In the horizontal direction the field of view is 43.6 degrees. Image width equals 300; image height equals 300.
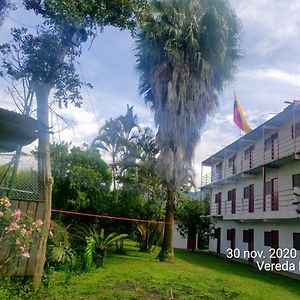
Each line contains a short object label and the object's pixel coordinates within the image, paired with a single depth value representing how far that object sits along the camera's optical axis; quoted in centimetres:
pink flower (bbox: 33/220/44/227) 674
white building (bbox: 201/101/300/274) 1791
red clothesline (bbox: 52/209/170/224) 1909
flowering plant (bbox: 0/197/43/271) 619
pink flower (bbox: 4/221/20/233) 609
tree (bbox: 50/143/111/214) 1850
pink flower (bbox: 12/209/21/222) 618
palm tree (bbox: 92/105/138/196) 2328
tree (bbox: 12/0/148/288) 584
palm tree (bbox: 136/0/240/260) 1694
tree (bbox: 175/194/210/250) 3044
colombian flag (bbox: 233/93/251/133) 2272
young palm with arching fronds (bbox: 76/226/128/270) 1323
